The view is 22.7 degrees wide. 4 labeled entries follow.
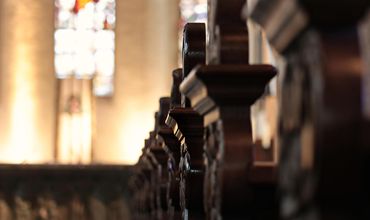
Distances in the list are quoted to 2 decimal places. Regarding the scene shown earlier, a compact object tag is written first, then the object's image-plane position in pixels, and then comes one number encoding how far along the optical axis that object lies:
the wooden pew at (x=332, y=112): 1.32
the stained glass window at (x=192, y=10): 17.72
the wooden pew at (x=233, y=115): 2.18
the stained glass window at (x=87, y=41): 17.56
